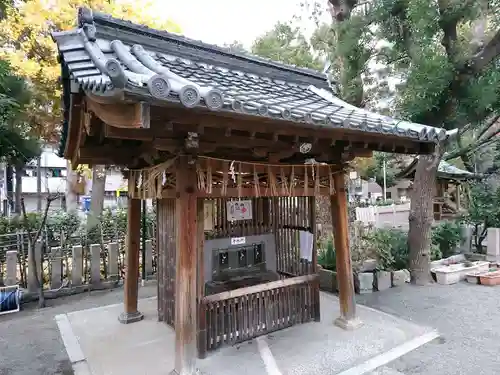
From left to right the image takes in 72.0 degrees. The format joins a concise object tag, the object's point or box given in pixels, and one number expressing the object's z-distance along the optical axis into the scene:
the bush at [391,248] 8.31
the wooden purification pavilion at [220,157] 3.06
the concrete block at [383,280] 7.91
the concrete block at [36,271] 7.32
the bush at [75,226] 8.96
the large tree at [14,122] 6.79
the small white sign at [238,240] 5.29
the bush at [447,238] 10.46
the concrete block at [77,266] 7.87
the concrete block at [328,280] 7.85
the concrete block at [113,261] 8.44
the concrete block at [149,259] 8.97
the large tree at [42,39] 10.22
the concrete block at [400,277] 8.21
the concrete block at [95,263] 8.06
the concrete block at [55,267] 7.67
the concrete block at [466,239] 10.91
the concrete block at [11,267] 7.16
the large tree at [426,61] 6.94
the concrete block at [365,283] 7.72
